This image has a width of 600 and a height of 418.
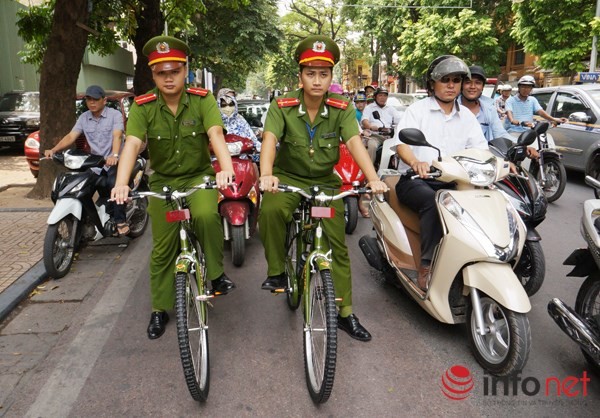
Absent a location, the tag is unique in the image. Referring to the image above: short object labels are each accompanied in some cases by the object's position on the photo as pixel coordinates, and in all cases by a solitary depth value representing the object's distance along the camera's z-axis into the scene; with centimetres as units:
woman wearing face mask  627
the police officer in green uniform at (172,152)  340
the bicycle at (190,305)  277
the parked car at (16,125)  1441
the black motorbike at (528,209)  416
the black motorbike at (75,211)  494
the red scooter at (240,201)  528
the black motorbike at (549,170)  782
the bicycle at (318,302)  275
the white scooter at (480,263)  301
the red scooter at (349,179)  641
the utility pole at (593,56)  1650
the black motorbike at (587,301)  289
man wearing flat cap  566
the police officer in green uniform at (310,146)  335
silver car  877
